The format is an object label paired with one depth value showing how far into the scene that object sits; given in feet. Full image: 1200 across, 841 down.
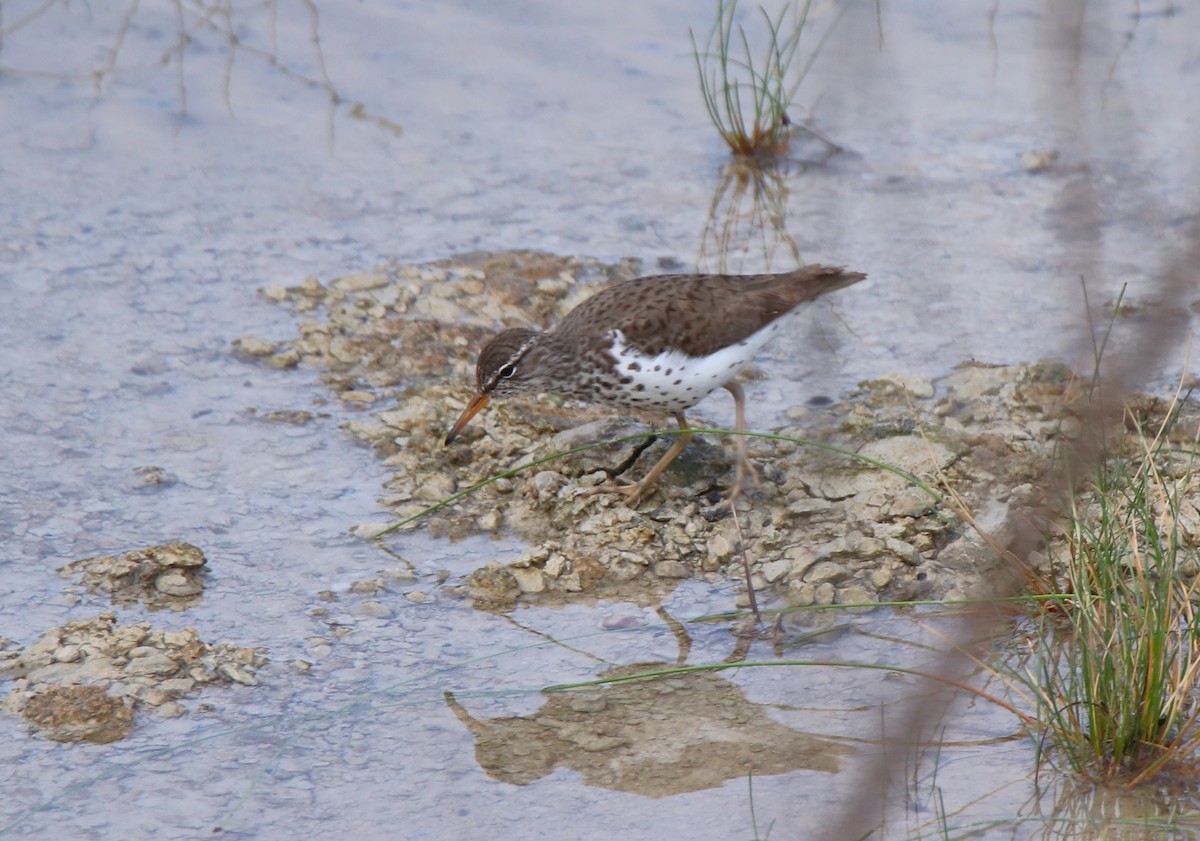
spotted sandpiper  34.24
